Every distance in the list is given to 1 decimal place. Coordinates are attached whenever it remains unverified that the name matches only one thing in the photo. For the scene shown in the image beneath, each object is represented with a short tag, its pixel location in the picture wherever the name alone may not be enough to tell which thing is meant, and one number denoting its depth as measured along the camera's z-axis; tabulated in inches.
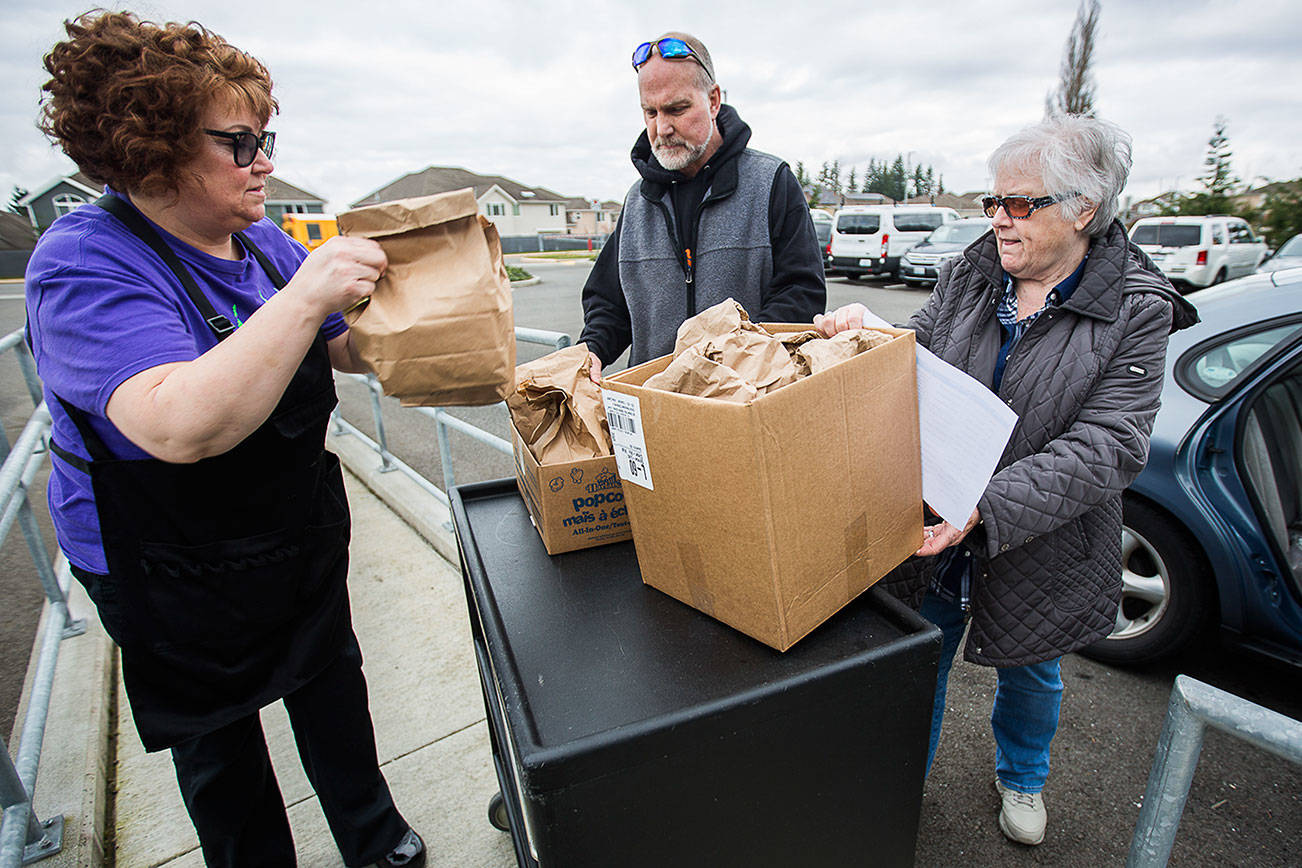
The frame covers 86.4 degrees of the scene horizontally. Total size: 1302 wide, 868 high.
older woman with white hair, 56.6
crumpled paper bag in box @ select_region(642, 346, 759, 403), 39.4
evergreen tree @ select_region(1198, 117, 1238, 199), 1022.6
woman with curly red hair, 41.0
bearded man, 80.1
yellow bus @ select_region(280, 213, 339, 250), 513.4
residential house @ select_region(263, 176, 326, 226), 1378.0
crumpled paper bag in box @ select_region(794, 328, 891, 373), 42.1
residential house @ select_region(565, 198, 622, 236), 2817.4
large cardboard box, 37.9
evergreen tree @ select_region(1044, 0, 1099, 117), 1216.2
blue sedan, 88.9
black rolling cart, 36.9
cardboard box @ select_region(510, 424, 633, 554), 53.4
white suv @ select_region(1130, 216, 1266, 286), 544.7
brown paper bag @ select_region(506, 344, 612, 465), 53.7
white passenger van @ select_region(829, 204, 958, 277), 660.1
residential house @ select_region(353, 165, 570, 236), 2009.1
